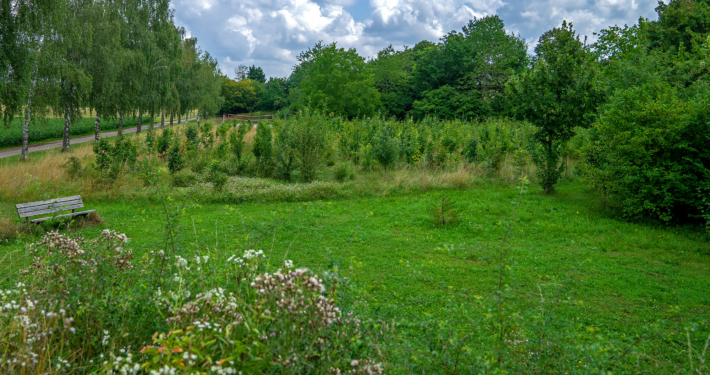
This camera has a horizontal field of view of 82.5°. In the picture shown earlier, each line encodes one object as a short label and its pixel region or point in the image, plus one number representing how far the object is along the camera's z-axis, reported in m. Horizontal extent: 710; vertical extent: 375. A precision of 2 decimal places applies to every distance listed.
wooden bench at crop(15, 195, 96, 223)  7.47
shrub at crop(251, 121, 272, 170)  14.20
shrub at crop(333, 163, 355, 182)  13.41
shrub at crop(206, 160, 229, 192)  11.40
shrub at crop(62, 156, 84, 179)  11.11
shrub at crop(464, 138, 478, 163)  14.80
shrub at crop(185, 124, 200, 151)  14.37
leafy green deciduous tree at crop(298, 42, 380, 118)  39.81
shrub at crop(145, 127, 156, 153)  13.35
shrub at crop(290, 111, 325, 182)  13.23
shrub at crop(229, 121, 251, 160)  14.44
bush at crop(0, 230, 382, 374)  2.20
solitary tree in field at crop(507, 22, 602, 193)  10.86
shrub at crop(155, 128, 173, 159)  14.56
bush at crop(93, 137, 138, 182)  10.93
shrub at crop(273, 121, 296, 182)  13.68
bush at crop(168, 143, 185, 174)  12.49
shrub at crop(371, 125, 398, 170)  13.67
